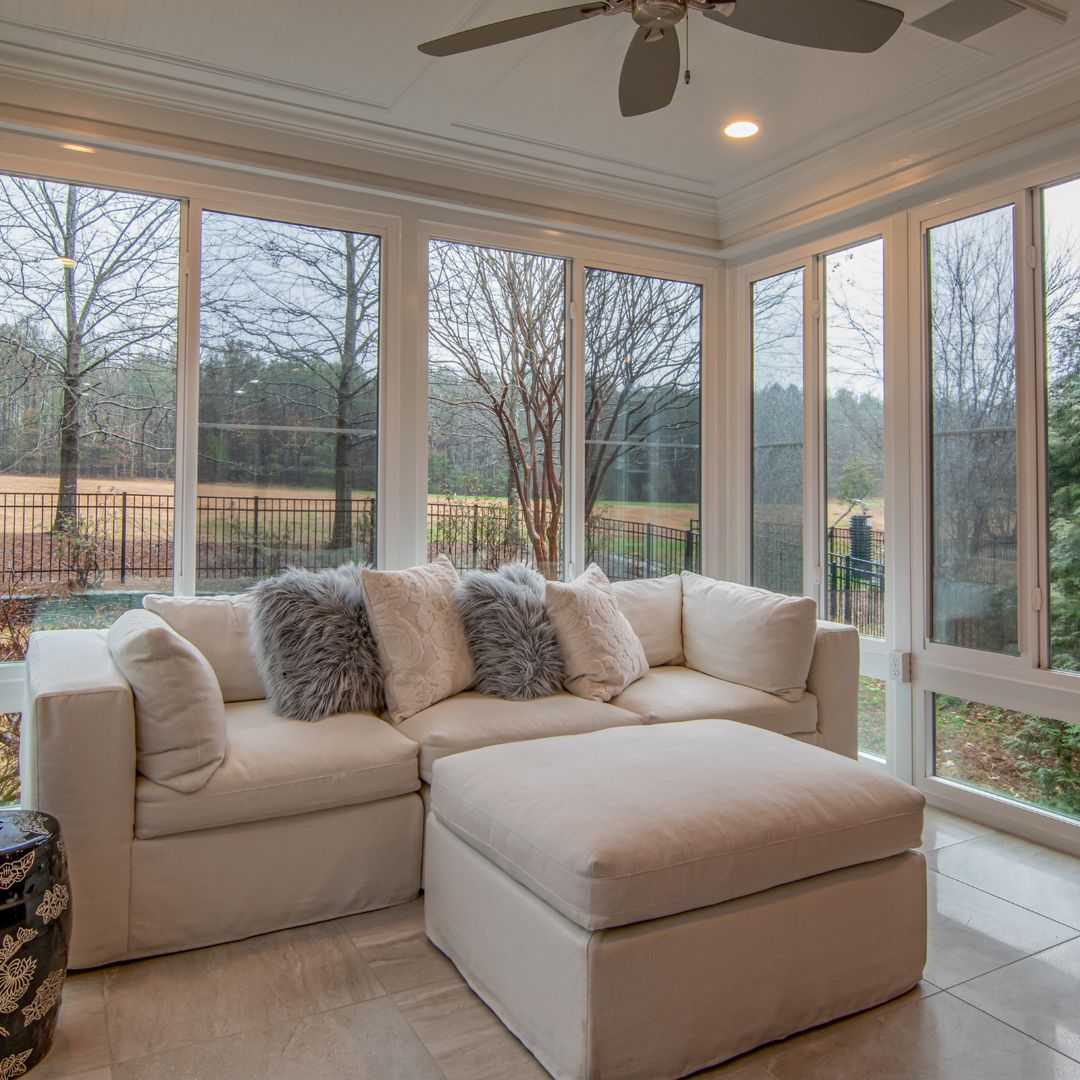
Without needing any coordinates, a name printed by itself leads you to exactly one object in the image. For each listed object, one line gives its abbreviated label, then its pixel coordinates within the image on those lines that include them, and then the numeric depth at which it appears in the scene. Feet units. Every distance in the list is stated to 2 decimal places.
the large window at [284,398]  11.06
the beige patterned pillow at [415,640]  9.53
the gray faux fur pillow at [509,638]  10.08
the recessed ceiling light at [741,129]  11.18
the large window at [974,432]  10.55
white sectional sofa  7.13
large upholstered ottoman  5.63
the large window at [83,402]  9.91
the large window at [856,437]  12.28
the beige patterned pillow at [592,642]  10.48
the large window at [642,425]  13.82
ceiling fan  6.56
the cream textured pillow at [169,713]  7.47
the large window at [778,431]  13.68
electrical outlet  11.67
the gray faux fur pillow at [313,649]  9.07
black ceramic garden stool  5.68
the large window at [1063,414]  9.85
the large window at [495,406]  12.53
